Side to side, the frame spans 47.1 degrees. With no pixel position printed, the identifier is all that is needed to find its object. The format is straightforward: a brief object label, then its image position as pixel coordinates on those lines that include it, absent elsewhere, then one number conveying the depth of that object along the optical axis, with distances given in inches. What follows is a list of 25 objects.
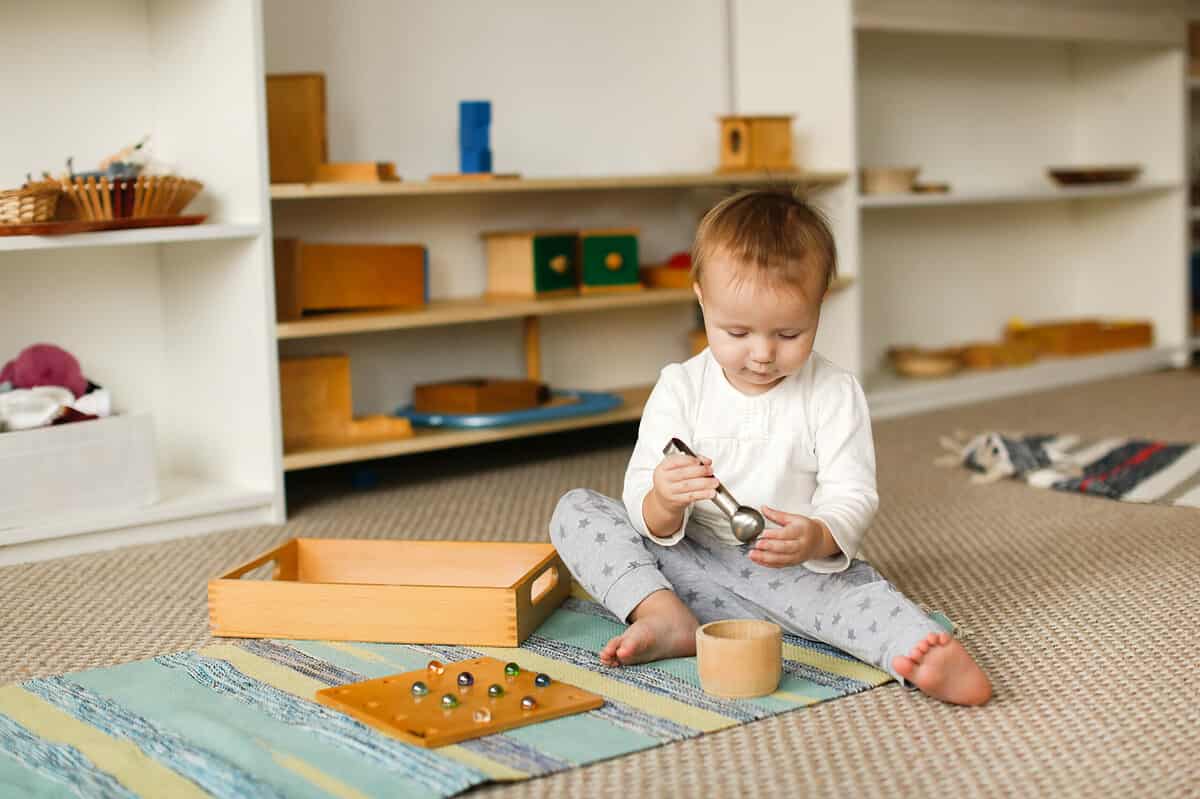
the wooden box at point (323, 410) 86.0
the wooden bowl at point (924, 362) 121.1
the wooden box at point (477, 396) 92.8
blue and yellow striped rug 40.9
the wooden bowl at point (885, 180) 114.0
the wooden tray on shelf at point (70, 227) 70.4
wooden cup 46.9
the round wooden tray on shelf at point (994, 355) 126.8
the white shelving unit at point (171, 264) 78.5
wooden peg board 43.7
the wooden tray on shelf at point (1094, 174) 130.6
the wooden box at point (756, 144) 107.3
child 49.3
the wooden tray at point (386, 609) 53.9
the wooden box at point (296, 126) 86.7
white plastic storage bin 71.2
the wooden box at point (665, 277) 103.6
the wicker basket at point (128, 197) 72.2
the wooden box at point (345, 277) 85.4
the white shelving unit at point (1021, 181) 126.0
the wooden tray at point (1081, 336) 133.4
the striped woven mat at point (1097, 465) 80.1
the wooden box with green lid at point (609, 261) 99.3
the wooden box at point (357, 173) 85.0
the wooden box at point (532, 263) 97.0
